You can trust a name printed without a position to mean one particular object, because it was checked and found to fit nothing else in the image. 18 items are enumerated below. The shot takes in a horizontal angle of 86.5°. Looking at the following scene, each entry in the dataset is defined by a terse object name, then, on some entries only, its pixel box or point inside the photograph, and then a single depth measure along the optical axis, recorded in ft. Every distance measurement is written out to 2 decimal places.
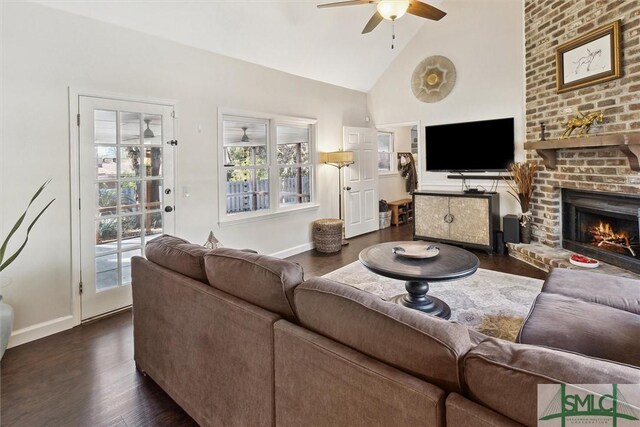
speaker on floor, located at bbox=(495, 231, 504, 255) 15.98
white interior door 20.21
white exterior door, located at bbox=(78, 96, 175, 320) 10.14
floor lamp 17.80
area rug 9.19
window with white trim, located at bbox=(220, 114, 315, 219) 14.67
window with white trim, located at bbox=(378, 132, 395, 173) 25.08
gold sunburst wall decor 18.12
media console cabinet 16.06
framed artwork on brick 10.60
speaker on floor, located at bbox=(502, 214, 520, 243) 15.08
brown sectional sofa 2.68
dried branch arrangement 14.60
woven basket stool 17.01
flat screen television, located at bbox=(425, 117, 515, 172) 16.15
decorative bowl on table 9.16
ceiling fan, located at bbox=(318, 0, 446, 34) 9.48
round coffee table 8.11
